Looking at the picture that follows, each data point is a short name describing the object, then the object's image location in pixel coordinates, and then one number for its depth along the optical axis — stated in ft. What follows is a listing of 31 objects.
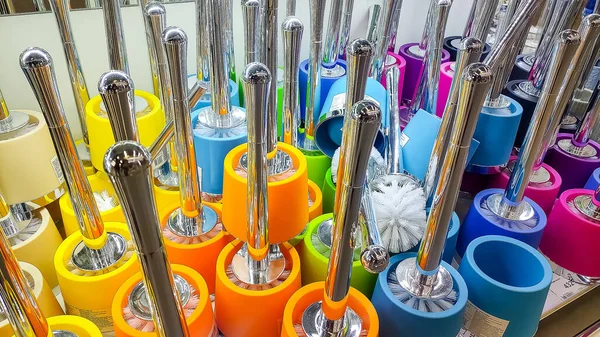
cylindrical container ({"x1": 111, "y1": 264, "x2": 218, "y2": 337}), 0.95
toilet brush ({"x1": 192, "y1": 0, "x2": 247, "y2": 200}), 1.20
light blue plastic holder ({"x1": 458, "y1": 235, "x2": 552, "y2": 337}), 1.13
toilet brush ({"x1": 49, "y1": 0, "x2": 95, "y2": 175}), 1.16
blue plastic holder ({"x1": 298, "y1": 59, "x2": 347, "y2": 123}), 1.61
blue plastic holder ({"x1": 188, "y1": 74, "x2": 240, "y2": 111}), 1.44
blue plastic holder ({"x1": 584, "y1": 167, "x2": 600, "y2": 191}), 1.56
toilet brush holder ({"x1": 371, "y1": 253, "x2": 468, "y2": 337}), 1.04
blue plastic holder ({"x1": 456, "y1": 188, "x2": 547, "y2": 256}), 1.32
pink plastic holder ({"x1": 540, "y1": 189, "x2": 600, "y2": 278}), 1.42
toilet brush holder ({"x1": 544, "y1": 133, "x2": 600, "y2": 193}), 1.66
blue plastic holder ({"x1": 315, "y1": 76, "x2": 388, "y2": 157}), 1.40
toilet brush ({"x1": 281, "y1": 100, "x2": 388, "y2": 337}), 0.75
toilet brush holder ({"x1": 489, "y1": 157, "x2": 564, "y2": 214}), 1.52
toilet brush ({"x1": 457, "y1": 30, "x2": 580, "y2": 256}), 1.19
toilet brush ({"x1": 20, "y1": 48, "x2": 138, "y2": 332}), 0.97
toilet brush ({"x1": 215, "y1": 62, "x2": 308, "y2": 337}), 1.00
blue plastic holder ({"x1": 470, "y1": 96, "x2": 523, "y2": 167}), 1.46
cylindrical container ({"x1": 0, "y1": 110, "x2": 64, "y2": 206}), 1.17
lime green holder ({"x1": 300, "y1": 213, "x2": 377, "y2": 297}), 1.15
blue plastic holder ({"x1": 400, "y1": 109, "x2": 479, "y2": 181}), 1.39
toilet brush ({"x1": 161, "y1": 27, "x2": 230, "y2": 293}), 1.05
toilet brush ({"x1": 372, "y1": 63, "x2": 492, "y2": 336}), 0.93
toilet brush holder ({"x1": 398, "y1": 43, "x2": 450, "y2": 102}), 1.91
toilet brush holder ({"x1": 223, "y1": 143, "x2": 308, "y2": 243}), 1.06
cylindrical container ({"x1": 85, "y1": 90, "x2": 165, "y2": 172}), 1.23
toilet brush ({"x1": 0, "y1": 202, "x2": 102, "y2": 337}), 0.73
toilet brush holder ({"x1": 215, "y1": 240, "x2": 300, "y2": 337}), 1.05
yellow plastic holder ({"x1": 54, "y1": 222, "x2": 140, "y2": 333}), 1.03
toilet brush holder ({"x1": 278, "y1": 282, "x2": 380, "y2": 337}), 1.00
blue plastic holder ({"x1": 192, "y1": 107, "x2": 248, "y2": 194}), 1.26
